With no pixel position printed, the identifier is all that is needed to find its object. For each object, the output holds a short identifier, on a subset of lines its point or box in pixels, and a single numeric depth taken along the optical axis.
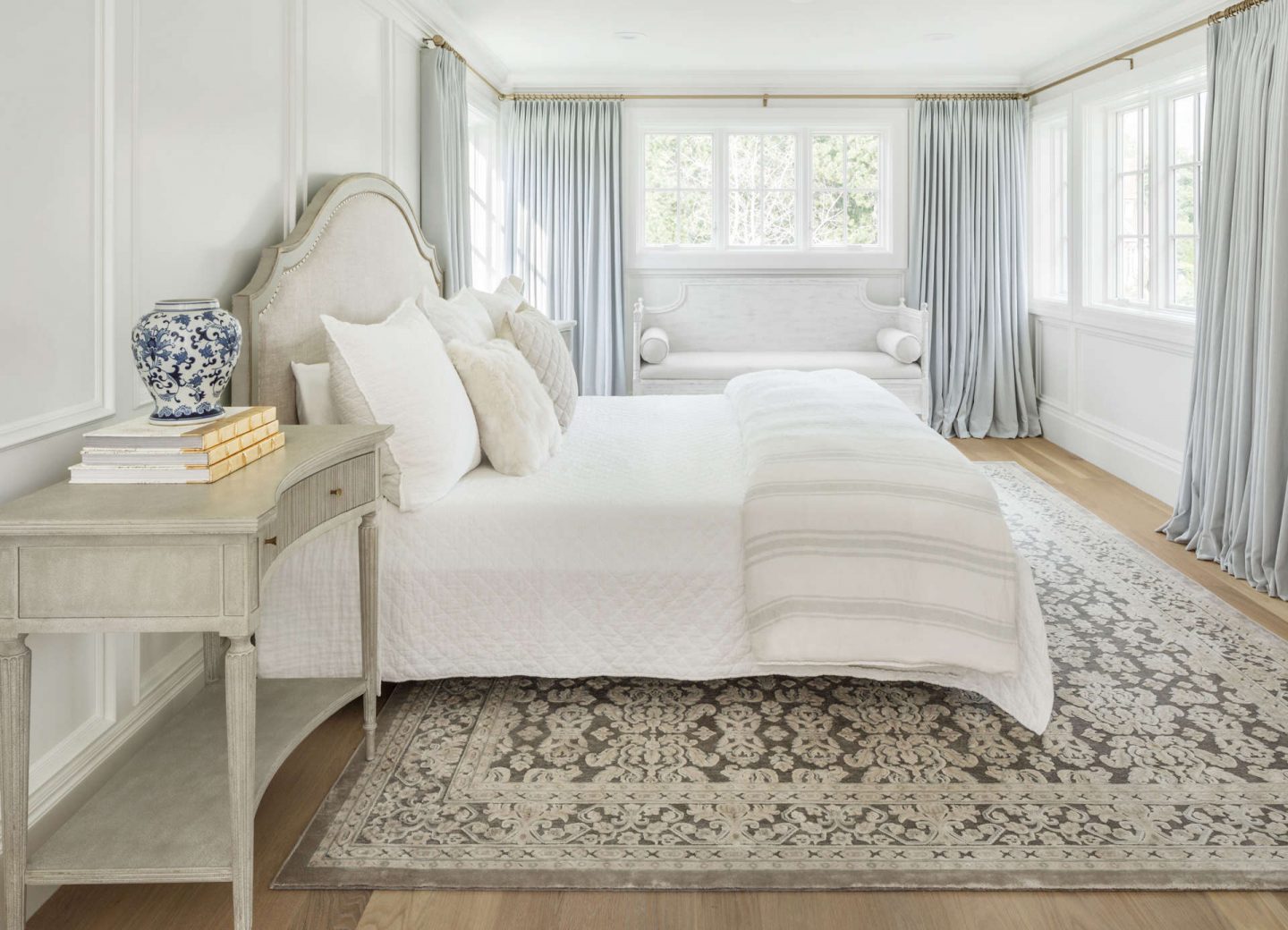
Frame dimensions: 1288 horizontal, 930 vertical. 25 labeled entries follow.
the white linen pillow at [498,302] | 4.04
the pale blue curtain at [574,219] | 6.62
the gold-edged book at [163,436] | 1.71
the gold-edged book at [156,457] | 1.71
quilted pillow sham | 3.55
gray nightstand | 1.48
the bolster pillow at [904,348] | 6.11
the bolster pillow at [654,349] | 6.16
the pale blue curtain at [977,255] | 6.59
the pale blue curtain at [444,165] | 4.49
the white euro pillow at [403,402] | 2.52
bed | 2.54
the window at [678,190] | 6.89
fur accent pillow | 2.91
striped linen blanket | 2.45
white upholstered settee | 6.86
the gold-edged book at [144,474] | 1.71
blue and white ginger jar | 1.82
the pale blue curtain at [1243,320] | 3.57
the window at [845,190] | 6.86
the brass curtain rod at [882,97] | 5.93
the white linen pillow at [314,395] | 2.67
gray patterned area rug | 1.92
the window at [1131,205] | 5.29
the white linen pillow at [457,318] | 3.33
